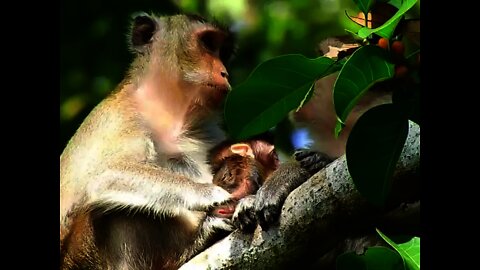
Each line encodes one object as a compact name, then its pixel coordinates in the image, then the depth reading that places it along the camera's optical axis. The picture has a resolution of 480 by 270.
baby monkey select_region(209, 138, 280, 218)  9.38
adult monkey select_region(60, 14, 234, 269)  8.80
